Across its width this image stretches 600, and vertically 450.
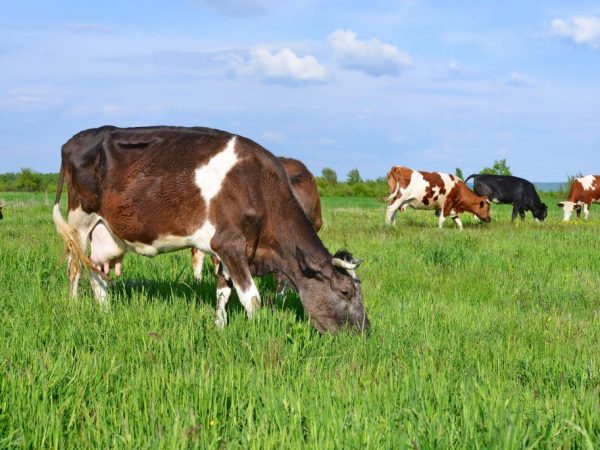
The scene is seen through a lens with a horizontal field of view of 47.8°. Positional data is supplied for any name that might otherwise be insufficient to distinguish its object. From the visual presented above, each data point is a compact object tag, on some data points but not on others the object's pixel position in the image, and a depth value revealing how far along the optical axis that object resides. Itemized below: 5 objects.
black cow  24.78
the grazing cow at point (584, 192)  26.84
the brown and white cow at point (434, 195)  21.44
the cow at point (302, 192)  9.00
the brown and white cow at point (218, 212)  6.32
